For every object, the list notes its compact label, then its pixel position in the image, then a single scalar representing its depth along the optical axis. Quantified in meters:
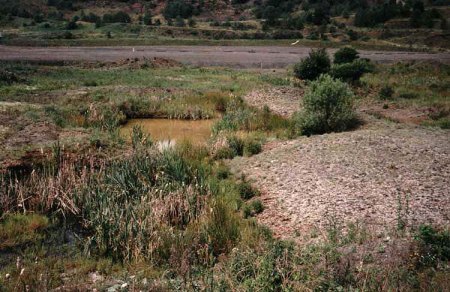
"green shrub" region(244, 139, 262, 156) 17.59
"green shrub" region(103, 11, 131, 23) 93.94
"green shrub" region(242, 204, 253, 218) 12.77
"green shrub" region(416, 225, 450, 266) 9.38
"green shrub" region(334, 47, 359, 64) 41.03
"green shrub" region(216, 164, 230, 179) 15.55
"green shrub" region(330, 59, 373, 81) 34.56
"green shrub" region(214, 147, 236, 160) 17.48
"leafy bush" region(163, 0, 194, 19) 101.75
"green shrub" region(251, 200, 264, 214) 12.85
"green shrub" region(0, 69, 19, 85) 30.25
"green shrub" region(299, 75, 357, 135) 20.00
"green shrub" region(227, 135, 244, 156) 17.89
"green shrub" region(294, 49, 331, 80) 36.16
